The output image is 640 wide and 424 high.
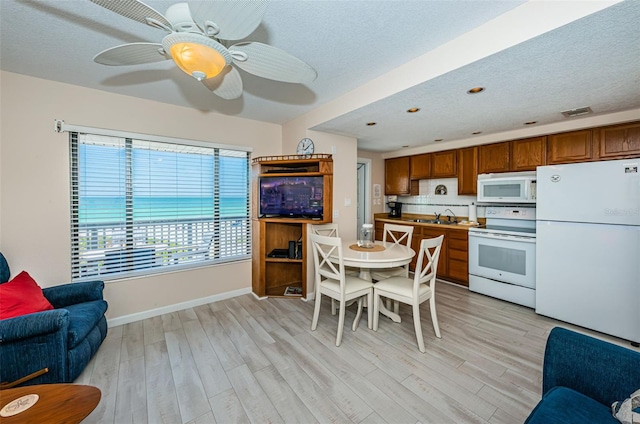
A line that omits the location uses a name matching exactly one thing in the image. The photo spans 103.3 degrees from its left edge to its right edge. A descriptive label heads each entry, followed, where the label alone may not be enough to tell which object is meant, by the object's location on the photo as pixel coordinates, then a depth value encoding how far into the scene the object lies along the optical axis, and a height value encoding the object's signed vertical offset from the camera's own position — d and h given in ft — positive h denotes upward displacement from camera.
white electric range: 10.26 -2.02
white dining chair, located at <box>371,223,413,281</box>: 9.59 -2.40
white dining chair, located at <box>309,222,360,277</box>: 11.08 -0.82
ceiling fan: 3.50 +2.81
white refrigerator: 7.86 -1.23
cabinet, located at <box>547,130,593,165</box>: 9.81 +2.50
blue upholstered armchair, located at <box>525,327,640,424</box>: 3.56 -2.68
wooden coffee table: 3.57 -2.91
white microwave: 11.02 +1.02
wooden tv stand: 10.94 -1.03
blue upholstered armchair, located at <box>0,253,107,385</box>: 5.27 -2.94
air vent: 8.80 +3.49
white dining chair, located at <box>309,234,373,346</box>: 7.79 -2.50
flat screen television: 11.07 +0.65
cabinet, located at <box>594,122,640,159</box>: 8.91 +2.48
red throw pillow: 5.73 -2.04
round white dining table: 7.76 -1.50
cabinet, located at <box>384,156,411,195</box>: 16.51 +2.32
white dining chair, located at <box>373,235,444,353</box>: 7.41 -2.51
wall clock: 11.12 +2.86
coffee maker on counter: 17.56 +0.08
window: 8.69 +0.24
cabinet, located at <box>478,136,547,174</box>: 10.98 +2.52
